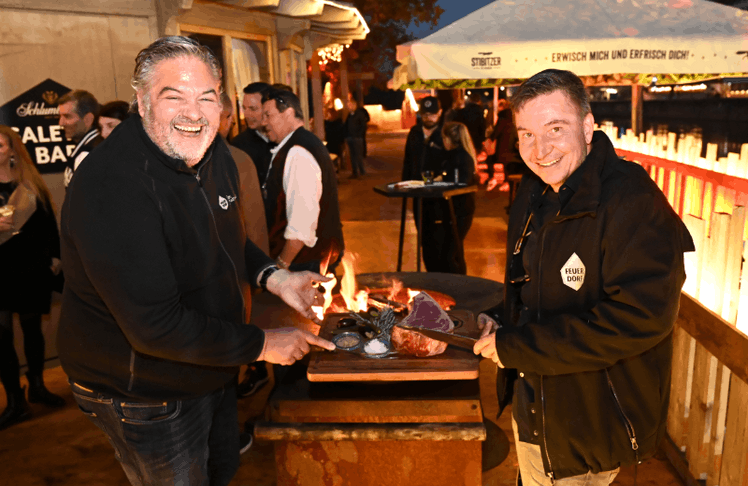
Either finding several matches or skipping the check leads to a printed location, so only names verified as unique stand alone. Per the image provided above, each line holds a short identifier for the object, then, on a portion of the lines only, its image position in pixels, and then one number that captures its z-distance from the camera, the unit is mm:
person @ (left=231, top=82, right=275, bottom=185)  4676
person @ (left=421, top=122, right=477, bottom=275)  6270
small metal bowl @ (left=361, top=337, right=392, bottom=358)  2537
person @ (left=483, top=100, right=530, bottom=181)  9539
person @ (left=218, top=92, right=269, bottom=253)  3588
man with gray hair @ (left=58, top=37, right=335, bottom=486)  1696
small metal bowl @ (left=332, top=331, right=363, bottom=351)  2605
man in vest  3826
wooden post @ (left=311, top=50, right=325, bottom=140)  16494
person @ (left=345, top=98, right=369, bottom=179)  16359
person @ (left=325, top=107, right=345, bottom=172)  16312
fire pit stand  2568
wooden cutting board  2383
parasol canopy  4160
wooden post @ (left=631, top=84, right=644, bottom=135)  7863
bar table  5809
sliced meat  2506
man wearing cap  6559
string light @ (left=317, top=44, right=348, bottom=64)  15516
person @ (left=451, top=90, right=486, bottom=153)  13102
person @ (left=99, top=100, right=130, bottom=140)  4266
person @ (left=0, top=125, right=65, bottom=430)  4184
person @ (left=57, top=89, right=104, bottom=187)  4723
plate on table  6234
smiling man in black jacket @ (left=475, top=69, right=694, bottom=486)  1680
